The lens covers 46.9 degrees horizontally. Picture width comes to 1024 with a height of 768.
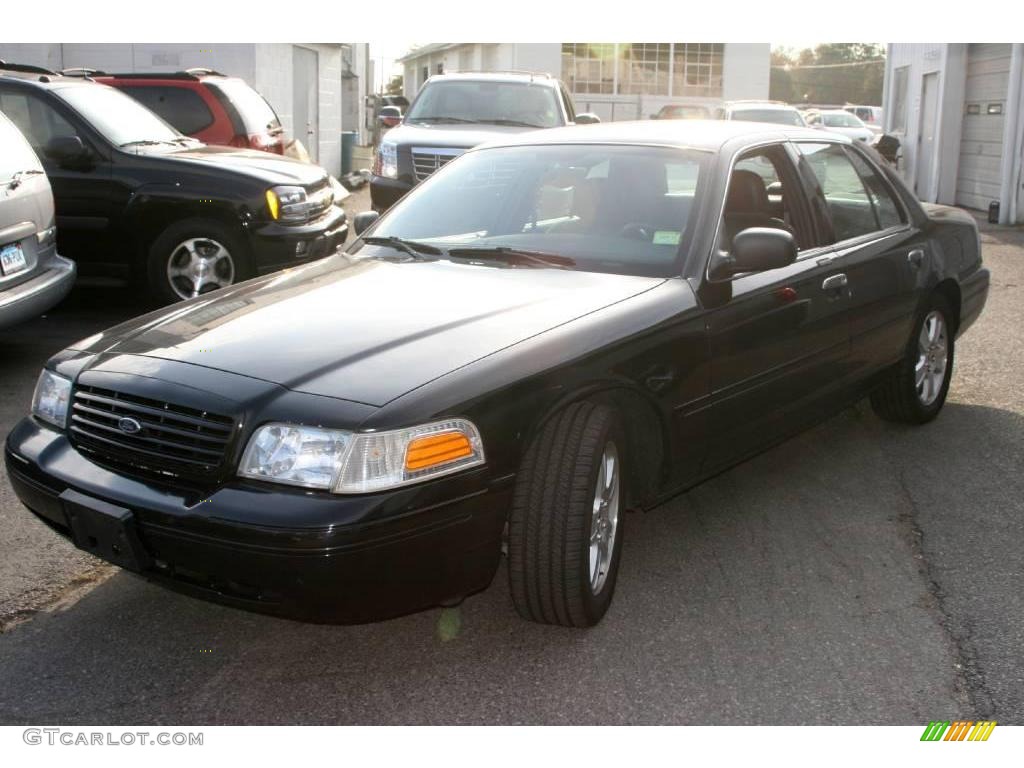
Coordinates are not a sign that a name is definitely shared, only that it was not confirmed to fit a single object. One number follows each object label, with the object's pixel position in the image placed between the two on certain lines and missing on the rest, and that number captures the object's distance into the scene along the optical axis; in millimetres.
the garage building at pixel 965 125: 16797
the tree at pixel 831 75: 91375
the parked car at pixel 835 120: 34125
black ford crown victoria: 3137
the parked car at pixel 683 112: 32103
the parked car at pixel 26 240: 6715
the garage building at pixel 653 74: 38594
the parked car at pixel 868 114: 45469
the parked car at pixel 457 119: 11914
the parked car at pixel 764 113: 23516
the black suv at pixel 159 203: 8516
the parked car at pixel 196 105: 11914
